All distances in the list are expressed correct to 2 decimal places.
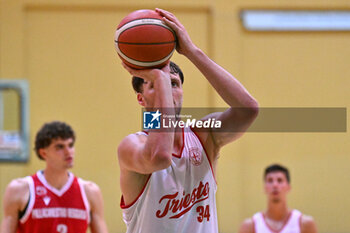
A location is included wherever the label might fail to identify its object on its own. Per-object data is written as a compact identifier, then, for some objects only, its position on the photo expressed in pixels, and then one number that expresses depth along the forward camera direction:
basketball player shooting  4.95
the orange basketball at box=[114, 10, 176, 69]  5.15
